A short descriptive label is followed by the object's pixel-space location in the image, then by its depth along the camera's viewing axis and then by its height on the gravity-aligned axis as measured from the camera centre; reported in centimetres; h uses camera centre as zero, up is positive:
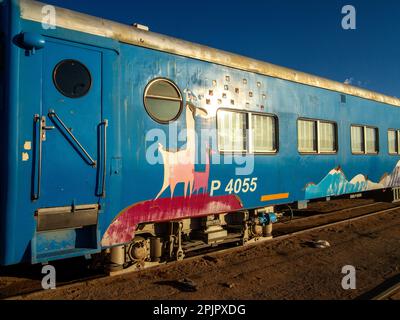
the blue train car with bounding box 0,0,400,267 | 377 +45
